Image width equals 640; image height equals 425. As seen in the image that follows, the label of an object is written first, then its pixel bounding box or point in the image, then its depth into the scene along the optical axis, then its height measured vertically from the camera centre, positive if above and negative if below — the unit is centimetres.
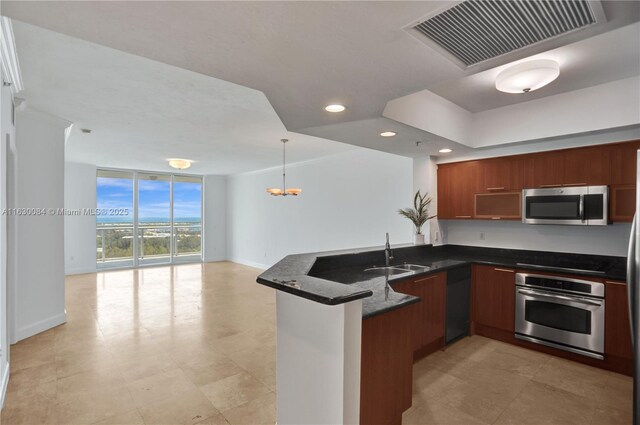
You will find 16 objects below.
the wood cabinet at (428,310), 304 -103
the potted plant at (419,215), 437 -8
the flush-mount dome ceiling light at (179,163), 644 +94
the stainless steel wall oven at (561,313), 306 -106
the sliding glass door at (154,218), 928 -25
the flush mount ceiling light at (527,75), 249 +106
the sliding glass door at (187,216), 991 -21
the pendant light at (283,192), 558 +34
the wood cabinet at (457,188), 430 +28
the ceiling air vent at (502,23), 135 +84
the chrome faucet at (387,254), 339 -48
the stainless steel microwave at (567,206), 321 +3
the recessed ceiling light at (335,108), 251 +81
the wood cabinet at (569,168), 326 +44
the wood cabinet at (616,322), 292 -105
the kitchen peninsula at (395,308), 169 -73
